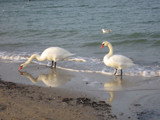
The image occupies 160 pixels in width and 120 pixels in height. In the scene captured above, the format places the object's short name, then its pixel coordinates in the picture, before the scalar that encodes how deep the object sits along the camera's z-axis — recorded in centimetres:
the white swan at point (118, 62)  792
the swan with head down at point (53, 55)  886
